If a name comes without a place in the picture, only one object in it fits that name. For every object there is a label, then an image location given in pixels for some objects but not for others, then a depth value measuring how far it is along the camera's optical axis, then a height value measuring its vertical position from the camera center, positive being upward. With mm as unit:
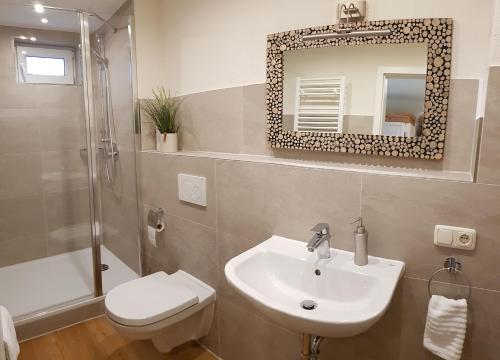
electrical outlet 1182 -364
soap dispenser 1340 -442
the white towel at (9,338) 1193 -759
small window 2674 +469
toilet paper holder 2410 -633
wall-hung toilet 1747 -951
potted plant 2383 +67
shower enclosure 2529 -256
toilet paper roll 2414 -717
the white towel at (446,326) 1159 -656
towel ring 1212 -477
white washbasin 1045 -567
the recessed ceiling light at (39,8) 2369 +795
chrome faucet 1378 -440
